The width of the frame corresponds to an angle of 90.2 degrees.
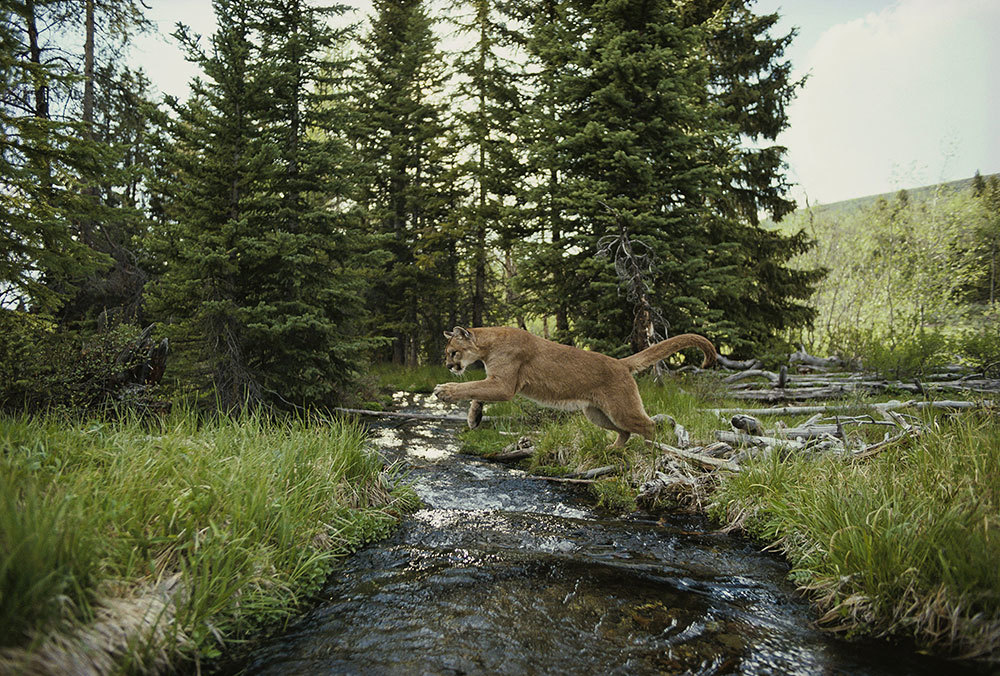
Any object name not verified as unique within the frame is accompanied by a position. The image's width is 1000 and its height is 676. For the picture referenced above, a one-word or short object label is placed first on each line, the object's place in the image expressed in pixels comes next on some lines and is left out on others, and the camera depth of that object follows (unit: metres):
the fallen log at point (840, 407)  7.17
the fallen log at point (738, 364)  14.71
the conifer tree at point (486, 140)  16.81
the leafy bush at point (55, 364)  6.50
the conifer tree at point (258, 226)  10.32
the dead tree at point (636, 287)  10.63
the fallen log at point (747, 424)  7.22
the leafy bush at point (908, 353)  11.77
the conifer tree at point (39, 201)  5.41
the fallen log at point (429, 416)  6.96
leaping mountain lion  6.94
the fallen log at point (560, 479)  7.25
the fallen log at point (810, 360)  15.47
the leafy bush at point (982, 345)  10.80
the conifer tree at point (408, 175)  20.38
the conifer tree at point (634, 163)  11.98
